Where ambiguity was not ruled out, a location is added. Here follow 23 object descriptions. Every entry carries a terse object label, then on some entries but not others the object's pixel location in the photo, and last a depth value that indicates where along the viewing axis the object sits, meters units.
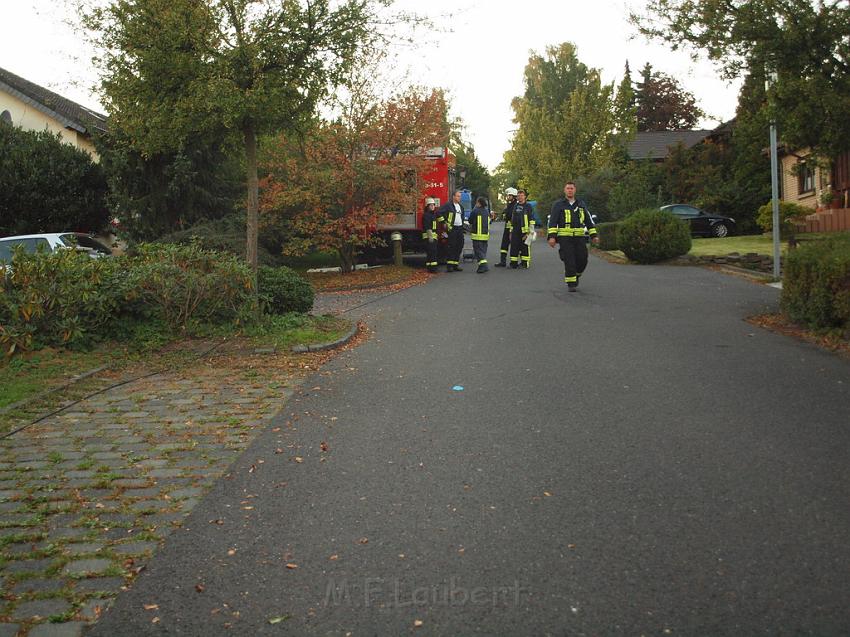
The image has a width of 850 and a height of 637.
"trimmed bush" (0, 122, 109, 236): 23.23
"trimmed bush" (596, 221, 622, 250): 28.09
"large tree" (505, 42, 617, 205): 49.25
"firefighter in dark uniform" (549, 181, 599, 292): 15.66
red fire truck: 22.47
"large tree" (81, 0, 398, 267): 10.79
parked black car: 34.66
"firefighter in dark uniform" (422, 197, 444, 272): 21.84
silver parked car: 17.20
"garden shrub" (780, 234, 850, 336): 9.87
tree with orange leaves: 19.50
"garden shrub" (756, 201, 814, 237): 29.94
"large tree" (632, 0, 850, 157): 11.31
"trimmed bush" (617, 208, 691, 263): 21.62
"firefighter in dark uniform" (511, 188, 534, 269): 21.41
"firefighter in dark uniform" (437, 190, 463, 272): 21.58
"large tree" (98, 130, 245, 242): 20.83
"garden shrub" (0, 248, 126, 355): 9.77
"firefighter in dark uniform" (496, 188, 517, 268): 22.30
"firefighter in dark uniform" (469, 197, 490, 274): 22.09
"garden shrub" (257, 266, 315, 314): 12.23
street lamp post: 15.51
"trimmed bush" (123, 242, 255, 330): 10.65
